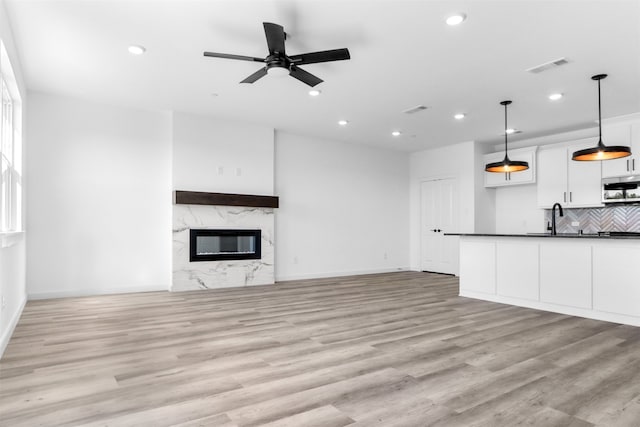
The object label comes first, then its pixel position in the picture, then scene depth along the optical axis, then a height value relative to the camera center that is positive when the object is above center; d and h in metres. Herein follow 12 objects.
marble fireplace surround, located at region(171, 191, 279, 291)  6.15 -0.17
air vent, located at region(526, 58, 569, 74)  4.16 +1.68
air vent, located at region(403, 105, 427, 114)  5.87 +1.68
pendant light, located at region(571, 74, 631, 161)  4.50 +0.77
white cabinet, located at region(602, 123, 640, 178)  5.95 +1.15
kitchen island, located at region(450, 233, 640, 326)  4.20 -0.68
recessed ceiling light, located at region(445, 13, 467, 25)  3.27 +1.71
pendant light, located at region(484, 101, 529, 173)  5.60 +0.76
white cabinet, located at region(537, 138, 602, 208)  6.51 +0.69
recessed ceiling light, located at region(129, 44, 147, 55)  3.92 +1.73
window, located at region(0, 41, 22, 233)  3.75 +0.72
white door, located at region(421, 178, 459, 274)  8.34 -0.16
